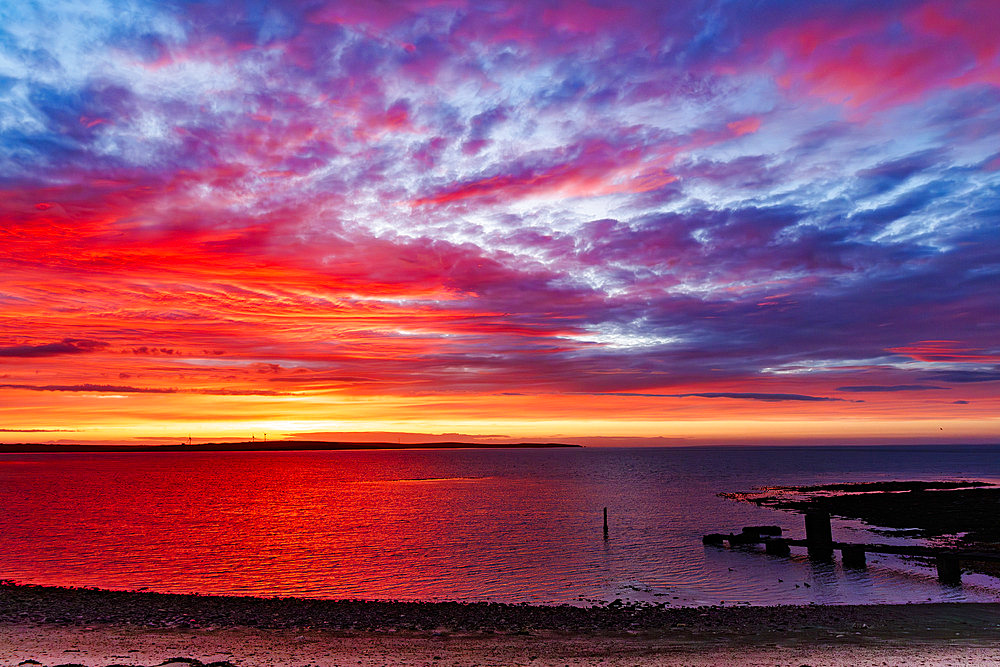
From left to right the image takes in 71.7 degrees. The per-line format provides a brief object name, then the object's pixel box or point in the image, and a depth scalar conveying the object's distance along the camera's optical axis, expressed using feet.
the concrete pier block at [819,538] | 132.98
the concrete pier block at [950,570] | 103.24
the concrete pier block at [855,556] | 122.62
